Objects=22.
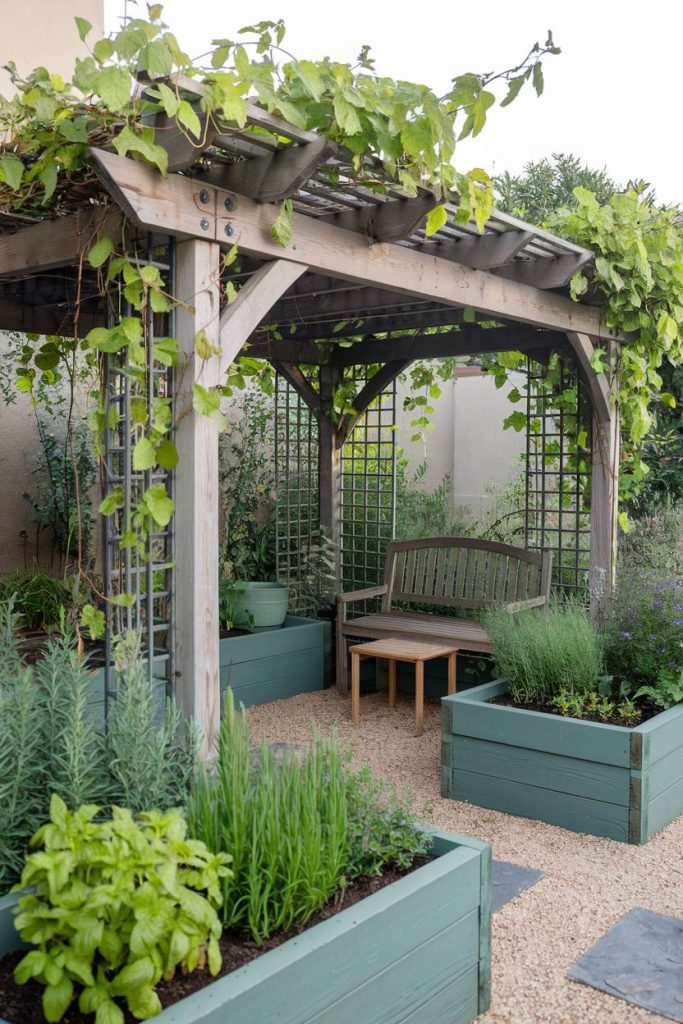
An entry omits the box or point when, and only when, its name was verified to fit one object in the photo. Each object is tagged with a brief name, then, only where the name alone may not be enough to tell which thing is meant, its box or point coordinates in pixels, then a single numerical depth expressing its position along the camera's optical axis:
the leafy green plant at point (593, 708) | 4.00
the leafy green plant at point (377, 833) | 2.38
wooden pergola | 2.86
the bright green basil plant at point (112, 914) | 1.67
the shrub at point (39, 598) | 5.38
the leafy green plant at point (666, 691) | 4.09
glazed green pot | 6.05
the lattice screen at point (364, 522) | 6.81
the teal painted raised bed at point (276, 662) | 5.71
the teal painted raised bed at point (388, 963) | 1.79
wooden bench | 5.54
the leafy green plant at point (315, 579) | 6.66
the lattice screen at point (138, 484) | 2.90
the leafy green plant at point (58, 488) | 6.58
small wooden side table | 5.10
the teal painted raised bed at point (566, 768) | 3.68
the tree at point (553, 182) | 15.47
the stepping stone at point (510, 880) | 3.20
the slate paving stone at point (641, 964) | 2.60
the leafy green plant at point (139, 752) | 2.20
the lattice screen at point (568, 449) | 5.66
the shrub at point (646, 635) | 4.23
